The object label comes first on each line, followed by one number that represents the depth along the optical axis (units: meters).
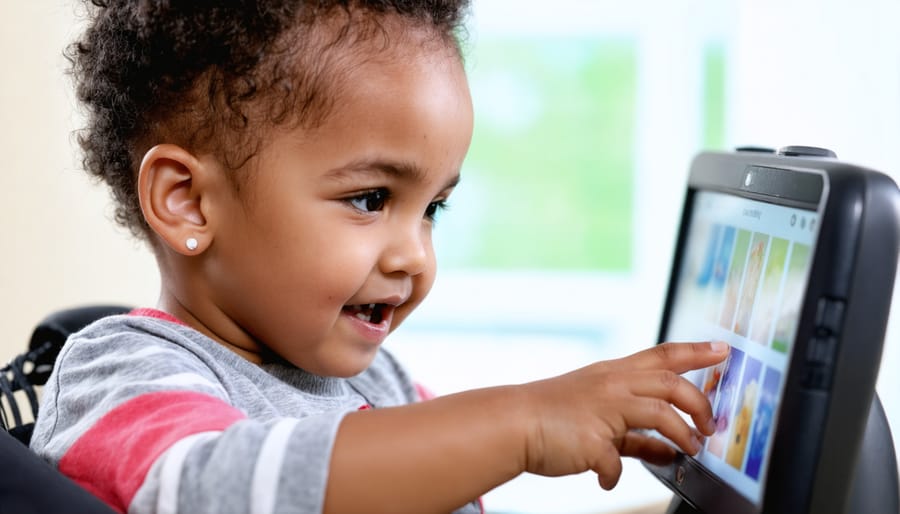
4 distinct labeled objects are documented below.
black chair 0.95
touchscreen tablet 0.91
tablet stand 0.99
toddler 0.96
